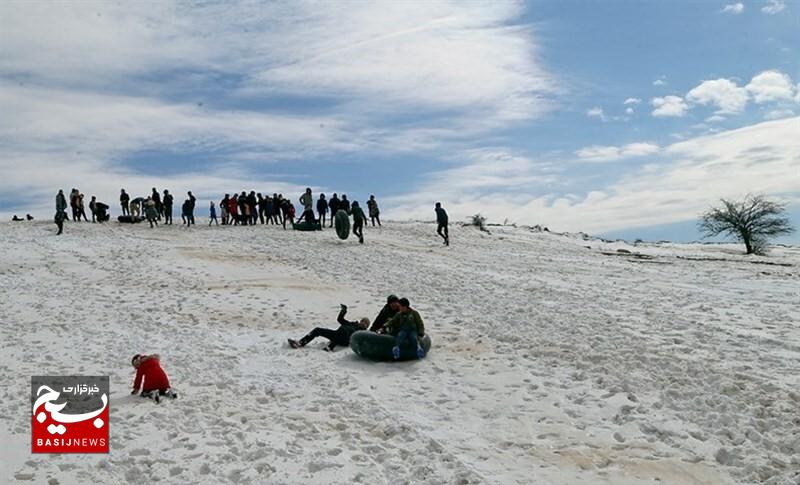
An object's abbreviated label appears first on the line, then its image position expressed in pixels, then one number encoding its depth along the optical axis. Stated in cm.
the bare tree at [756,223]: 4262
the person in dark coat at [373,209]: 3759
